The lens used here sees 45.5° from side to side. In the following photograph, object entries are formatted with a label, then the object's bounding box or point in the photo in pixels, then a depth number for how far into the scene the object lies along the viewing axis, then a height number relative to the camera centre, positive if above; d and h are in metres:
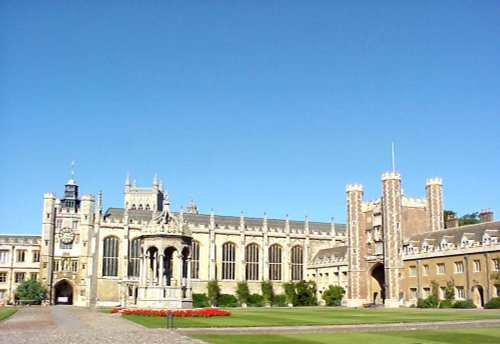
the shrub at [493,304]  45.62 -3.06
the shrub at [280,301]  72.50 -4.45
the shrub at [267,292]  72.44 -3.36
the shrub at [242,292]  71.12 -3.30
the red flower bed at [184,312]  36.03 -2.93
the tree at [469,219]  85.56 +6.68
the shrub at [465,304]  49.84 -3.36
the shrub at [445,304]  51.50 -3.45
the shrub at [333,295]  68.12 -3.53
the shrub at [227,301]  69.19 -4.22
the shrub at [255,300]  70.75 -4.25
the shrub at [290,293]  71.75 -3.48
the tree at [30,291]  69.19 -3.04
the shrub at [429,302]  53.90 -3.47
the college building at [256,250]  51.56 +1.51
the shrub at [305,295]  70.88 -3.64
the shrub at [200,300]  66.38 -4.02
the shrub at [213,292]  69.06 -3.21
